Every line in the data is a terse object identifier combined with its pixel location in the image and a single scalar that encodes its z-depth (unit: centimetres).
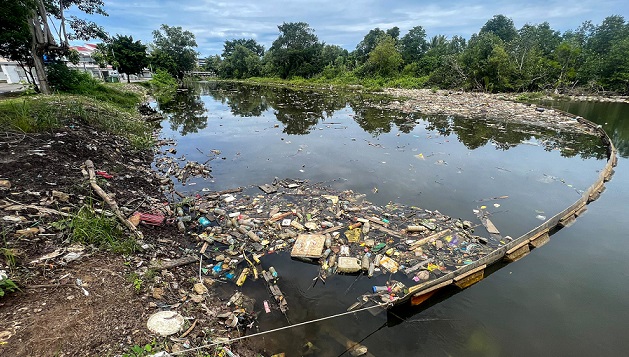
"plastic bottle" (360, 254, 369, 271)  450
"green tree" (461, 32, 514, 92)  2950
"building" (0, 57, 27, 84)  2612
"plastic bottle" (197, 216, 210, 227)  557
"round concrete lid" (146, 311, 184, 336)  286
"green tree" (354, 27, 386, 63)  5372
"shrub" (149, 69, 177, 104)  2801
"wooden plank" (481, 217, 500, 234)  553
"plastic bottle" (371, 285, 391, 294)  409
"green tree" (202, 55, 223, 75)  8334
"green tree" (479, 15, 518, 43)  4660
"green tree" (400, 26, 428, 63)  4684
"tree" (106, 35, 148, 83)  3334
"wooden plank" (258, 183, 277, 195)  708
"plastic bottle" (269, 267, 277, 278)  433
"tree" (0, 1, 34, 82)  1045
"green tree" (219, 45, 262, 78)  6600
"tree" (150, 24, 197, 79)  5100
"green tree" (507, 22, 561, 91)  3084
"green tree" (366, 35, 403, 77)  4103
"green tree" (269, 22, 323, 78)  5150
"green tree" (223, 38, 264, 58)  8725
